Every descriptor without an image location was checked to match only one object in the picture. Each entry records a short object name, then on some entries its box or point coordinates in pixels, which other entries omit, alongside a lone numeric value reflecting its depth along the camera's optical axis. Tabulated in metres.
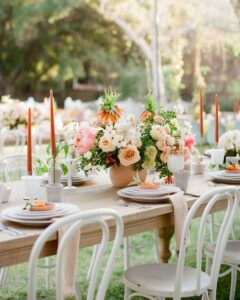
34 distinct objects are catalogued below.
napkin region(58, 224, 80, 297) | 1.80
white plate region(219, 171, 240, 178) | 2.82
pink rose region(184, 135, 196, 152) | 2.80
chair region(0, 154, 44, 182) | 3.21
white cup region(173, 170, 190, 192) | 2.52
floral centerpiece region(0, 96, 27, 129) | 4.84
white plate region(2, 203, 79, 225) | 1.86
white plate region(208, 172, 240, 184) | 2.81
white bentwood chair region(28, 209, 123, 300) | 1.55
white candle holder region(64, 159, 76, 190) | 2.66
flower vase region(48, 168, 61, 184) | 2.30
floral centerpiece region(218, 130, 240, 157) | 3.03
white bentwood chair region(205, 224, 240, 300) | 2.64
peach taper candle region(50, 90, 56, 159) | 2.05
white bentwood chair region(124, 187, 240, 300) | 2.11
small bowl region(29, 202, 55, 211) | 1.93
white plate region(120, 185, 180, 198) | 2.32
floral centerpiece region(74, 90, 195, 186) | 2.53
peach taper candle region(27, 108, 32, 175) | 2.08
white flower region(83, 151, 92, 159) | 2.56
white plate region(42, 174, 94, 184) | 2.75
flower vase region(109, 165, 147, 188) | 2.65
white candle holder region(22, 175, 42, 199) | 2.37
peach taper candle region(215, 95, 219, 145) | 2.94
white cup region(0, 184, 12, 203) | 2.27
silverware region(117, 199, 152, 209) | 2.22
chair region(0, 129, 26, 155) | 5.04
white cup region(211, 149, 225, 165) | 3.13
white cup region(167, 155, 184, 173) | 2.62
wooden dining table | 1.74
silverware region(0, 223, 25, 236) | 1.77
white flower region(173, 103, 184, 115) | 2.76
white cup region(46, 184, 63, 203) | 2.21
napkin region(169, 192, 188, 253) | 2.25
